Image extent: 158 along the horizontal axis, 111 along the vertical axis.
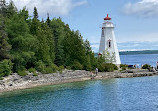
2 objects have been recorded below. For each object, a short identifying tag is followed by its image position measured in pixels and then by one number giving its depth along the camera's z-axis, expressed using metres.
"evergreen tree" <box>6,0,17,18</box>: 53.39
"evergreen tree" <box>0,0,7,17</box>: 53.72
